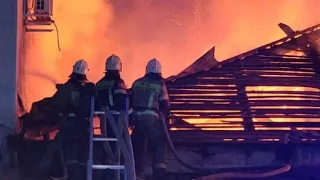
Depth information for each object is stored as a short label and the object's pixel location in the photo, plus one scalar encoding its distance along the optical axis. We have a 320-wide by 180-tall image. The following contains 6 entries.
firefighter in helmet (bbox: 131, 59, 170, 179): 17.67
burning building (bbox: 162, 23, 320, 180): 19.34
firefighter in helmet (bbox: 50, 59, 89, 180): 17.47
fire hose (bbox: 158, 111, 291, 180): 17.70
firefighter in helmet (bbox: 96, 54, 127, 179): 17.20
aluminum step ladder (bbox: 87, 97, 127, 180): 15.27
